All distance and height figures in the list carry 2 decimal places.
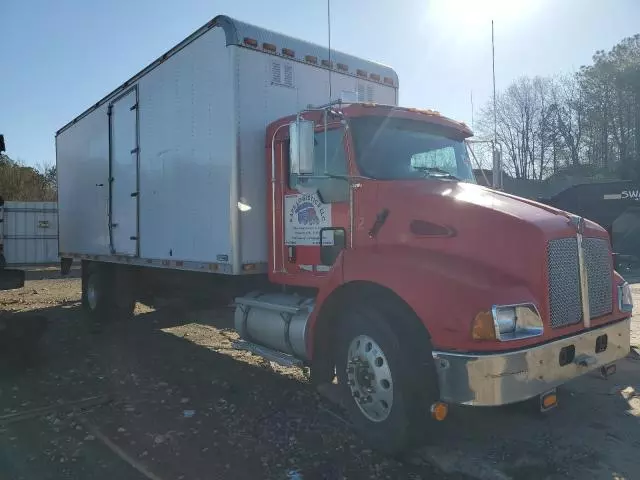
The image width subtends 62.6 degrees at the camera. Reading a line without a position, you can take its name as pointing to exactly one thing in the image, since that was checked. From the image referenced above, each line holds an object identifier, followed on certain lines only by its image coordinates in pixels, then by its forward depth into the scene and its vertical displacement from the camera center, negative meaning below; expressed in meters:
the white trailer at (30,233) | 19.45 +0.80
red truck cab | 3.44 -0.26
